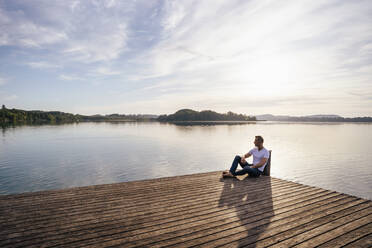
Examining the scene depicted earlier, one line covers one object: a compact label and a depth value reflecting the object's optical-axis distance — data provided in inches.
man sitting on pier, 345.4
